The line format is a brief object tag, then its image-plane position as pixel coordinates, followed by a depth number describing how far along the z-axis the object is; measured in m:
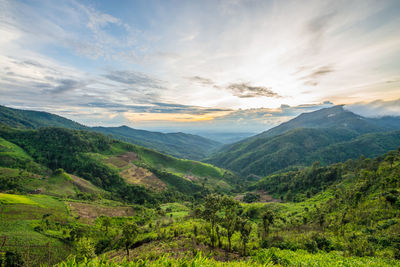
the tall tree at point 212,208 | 30.92
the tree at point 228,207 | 30.03
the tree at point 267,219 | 34.31
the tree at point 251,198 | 131.10
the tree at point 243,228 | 30.53
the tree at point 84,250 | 28.03
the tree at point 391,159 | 61.21
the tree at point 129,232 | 29.38
